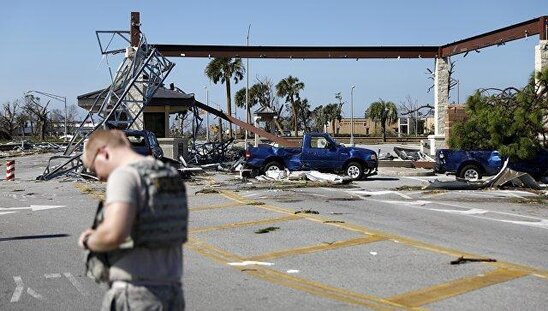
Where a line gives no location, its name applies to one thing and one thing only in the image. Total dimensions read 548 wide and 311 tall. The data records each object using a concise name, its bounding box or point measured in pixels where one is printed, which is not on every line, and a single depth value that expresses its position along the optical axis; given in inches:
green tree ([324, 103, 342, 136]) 4407.0
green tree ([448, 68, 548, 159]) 871.1
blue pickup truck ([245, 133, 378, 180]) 997.8
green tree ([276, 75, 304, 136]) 3326.8
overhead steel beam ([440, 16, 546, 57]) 1149.2
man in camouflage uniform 136.3
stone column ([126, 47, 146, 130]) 1207.8
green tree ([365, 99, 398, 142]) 3619.6
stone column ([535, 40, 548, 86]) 1108.5
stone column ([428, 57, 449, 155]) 1396.4
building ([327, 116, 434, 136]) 4815.5
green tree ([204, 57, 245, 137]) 2442.4
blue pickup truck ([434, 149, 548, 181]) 909.2
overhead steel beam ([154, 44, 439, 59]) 1413.6
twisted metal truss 1114.7
